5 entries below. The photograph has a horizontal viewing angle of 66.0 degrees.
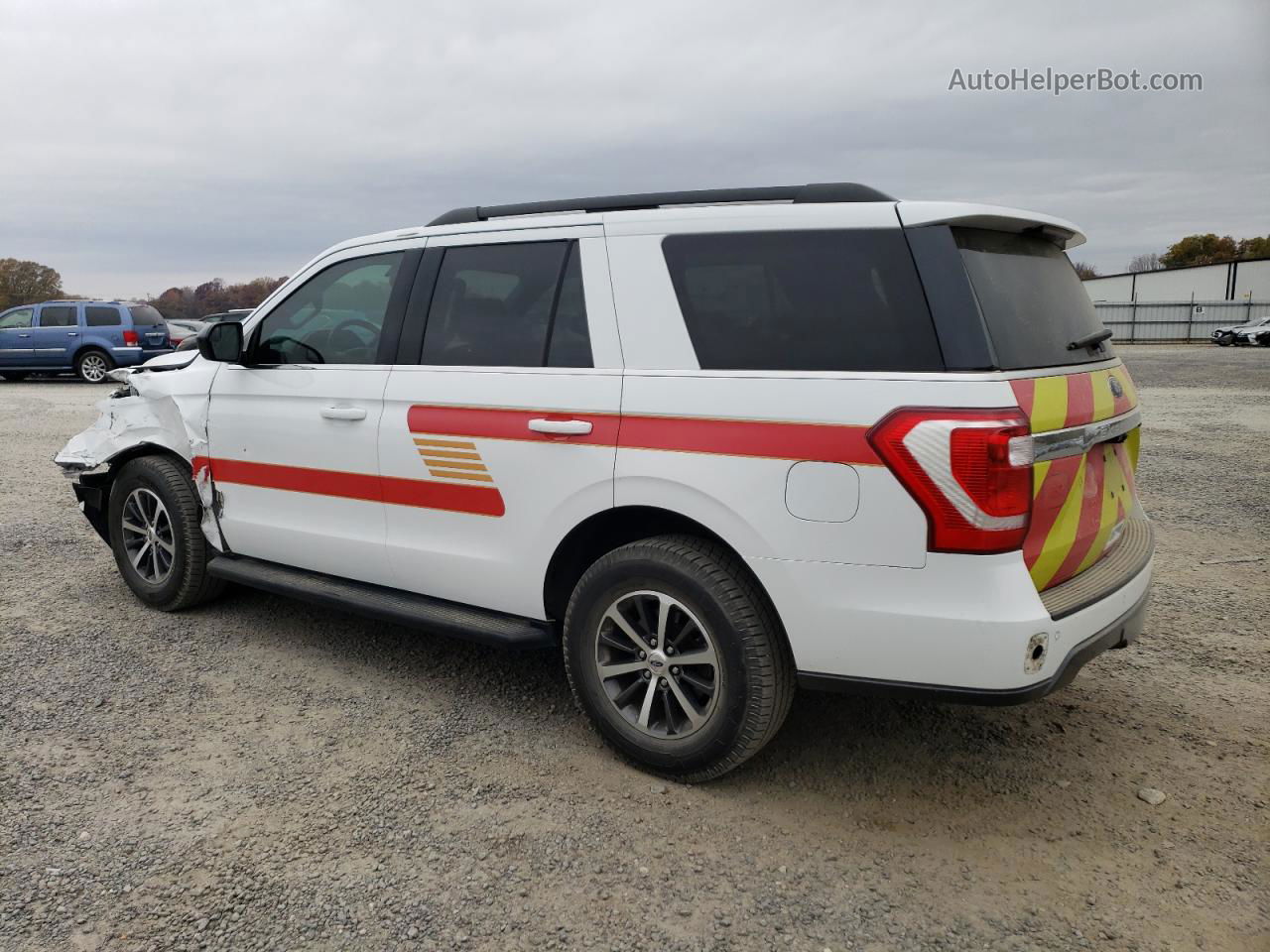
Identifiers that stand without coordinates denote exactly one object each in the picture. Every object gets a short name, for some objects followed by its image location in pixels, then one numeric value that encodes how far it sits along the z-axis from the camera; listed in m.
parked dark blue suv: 20.73
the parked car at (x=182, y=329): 26.23
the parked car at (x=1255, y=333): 38.62
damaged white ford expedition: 2.73
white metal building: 51.53
